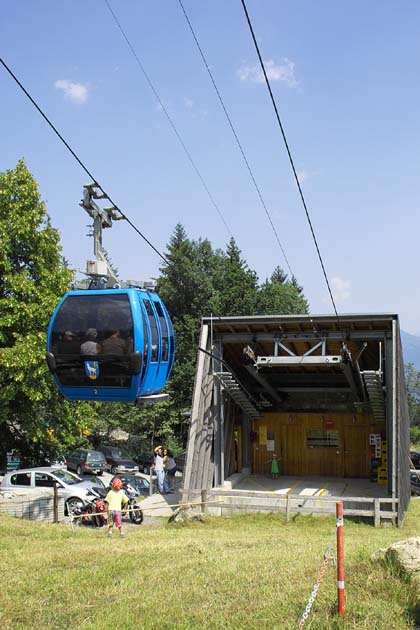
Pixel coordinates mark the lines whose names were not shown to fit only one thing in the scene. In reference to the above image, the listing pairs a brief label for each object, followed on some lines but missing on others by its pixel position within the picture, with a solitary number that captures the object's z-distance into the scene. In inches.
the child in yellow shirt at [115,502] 536.1
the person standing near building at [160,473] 921.5
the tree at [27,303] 930.7
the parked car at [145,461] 1519.9
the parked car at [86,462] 1296.8
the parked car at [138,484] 953.7
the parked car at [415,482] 1130.7
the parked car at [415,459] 1399.4
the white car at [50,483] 732.0
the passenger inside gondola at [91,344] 357.7
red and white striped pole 244.1
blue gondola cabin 355.3
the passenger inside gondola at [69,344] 362.6
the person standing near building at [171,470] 1040.2
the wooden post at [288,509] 721.0
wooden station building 813.2
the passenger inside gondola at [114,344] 354.6
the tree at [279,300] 2078.0
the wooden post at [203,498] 759.6
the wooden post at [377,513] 702.5
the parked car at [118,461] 1380.4
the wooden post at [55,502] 622.5
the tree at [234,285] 2036.2
